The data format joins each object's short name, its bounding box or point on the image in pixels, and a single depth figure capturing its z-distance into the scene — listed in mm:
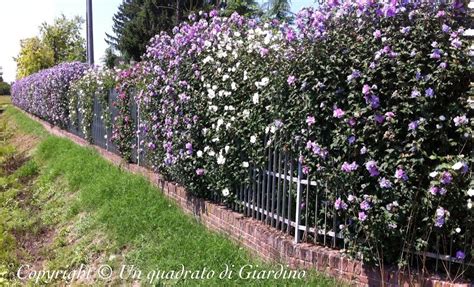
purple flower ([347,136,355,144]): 3555
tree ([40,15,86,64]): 44125
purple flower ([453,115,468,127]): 3214
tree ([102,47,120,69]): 36109
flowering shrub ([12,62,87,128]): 14664
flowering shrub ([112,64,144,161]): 8695
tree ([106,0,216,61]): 26016
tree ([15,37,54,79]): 41375
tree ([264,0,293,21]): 13138
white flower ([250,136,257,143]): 4684
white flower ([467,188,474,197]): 3115
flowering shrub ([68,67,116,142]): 10352
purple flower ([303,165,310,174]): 4023
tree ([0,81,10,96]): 71812
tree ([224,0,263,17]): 16889
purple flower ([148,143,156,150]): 7130
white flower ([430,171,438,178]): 3195
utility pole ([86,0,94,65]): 15609
